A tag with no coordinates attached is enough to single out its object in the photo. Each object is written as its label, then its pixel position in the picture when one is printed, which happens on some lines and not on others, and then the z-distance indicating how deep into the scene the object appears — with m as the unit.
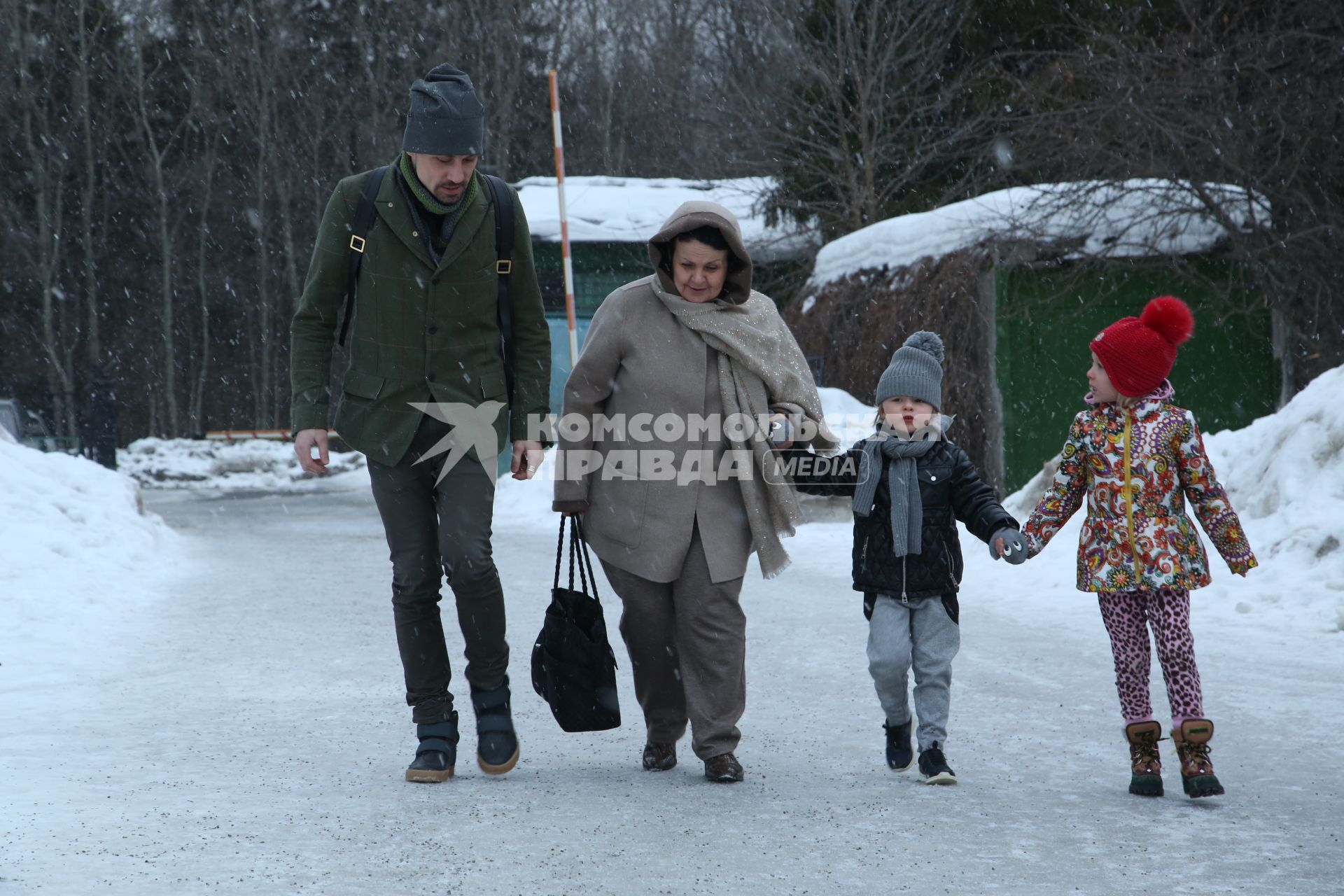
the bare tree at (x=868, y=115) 41.47
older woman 8.48
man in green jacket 8.40
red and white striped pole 32.78
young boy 8.48
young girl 8.07
